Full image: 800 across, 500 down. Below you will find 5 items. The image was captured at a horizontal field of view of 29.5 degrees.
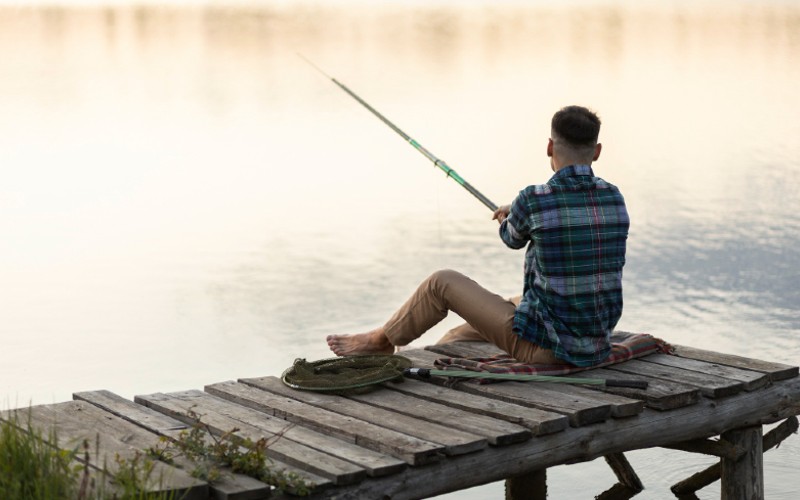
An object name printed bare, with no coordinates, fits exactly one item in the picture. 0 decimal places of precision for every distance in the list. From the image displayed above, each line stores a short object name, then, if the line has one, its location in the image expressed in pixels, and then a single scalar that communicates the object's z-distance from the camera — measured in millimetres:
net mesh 4867
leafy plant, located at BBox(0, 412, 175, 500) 3625
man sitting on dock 4848
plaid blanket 4961
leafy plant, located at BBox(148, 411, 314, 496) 3875
